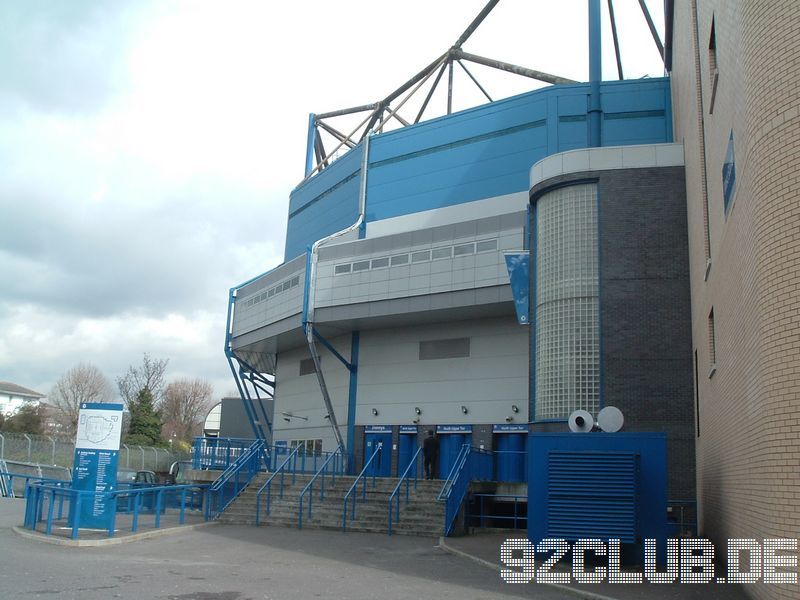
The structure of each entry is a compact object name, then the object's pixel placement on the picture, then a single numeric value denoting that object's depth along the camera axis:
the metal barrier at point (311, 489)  19.80
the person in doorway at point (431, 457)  22.19
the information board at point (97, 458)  15.74
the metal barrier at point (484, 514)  20.59
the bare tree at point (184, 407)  85.19
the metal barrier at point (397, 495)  18.52
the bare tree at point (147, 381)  69.62
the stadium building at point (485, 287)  17.59
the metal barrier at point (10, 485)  27.53
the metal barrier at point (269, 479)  20.36
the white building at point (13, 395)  110.12
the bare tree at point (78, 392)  73.38
